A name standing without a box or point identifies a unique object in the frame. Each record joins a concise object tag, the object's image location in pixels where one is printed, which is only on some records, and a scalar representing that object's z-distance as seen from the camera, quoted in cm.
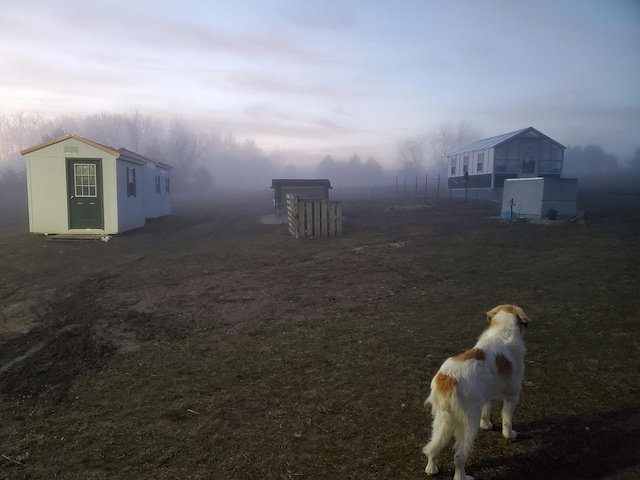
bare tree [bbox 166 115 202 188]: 7475
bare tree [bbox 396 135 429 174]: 11031
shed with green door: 1519
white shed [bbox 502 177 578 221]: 1659
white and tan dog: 291
